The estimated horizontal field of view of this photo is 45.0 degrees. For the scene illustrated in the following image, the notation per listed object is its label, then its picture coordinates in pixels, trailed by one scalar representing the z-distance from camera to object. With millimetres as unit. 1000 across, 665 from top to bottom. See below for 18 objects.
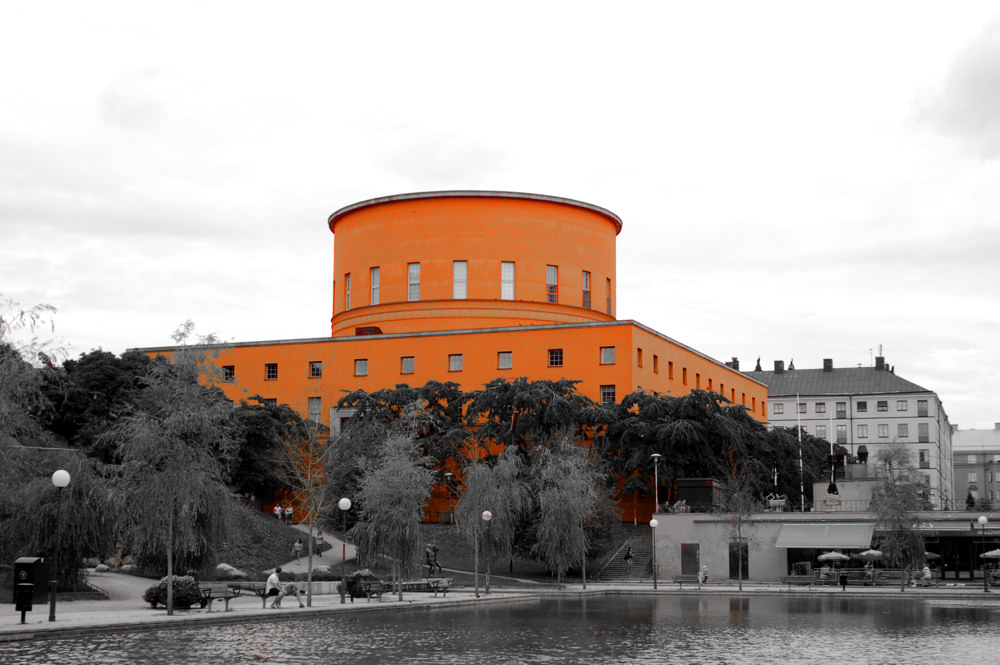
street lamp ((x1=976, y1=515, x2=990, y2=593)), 43000
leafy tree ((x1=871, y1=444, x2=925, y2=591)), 46406
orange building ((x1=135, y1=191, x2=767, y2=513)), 67438
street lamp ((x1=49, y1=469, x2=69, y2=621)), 26125
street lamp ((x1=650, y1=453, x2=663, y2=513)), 54312
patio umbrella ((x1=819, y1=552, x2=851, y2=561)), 50312
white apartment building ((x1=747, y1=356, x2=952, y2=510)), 116625
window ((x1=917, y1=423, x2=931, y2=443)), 116519
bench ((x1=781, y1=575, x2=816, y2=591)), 50875
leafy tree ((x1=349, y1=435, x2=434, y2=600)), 38812
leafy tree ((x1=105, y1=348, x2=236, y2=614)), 29594
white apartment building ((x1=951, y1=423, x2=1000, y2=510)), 150375
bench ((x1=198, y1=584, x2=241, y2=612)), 30984
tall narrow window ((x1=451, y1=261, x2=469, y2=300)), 71625
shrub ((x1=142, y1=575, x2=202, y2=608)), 30844
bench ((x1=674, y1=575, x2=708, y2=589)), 53562
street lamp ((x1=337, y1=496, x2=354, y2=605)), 35375
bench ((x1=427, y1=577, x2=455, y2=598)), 39644
